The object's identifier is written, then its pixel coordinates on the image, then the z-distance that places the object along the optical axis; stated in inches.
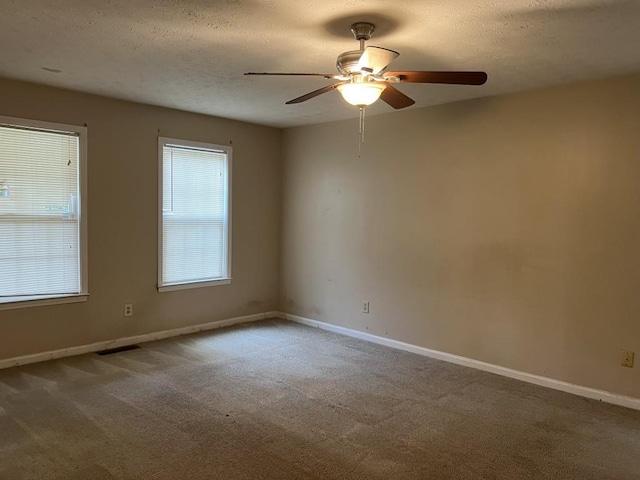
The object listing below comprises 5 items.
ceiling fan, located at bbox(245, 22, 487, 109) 89.8
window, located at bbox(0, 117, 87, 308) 151.9
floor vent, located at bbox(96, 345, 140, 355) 169.2
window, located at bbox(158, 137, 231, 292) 189.9
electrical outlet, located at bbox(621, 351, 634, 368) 131.6
